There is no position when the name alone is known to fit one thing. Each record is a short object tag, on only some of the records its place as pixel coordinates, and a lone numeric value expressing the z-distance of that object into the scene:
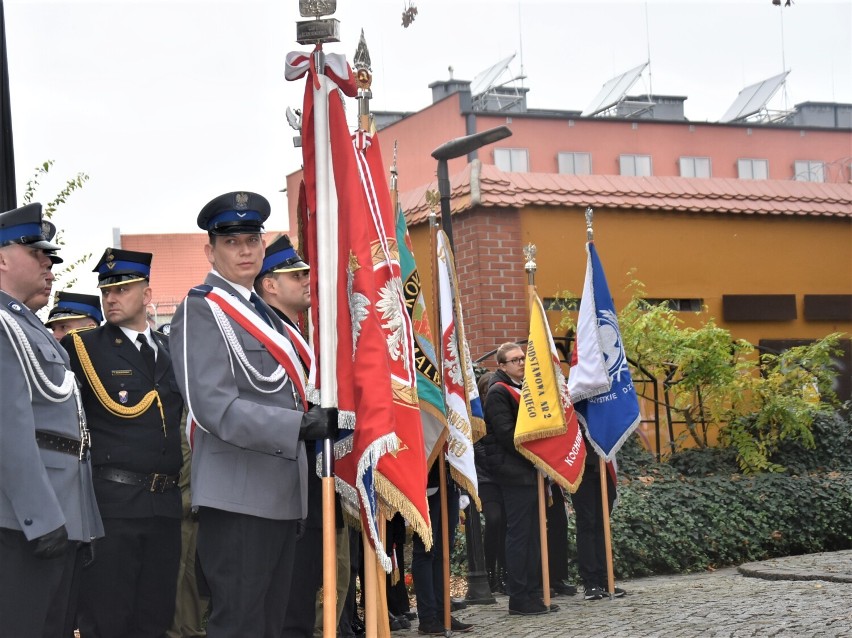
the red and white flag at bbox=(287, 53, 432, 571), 4.48
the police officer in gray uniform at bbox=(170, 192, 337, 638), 4.27
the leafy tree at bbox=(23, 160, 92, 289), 10.20
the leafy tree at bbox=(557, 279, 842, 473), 13.52
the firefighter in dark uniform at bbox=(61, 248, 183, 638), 5.19
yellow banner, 9.15
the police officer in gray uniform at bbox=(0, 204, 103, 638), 4.14
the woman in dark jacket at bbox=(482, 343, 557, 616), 8.96
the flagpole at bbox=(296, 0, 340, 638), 4.27
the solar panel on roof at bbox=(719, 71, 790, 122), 36.12
